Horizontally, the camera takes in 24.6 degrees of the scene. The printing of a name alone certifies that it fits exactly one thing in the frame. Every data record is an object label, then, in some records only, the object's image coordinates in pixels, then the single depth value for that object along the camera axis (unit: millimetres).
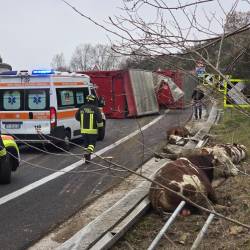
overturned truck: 27297
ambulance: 15023
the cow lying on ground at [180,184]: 7133
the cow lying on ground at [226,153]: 9486
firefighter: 13508
